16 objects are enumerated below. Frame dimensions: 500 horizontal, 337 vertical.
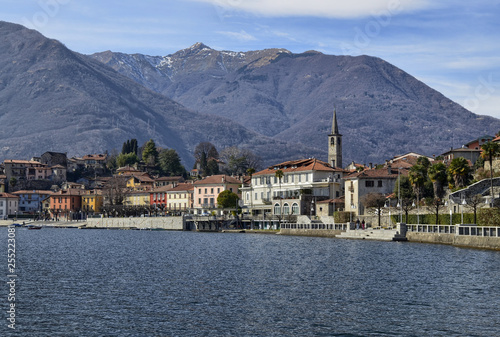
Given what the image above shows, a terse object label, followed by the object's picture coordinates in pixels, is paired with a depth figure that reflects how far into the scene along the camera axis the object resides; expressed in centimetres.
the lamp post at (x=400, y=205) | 9288
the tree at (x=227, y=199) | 14725
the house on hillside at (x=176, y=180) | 19750
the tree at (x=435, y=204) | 8535
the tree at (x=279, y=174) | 13524
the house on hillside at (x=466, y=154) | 12781
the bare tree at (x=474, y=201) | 8011
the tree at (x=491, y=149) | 8869
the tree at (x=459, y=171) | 9649
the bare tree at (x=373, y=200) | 10518
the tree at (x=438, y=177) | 10019
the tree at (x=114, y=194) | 19038
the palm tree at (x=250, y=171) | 16668
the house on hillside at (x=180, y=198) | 17175
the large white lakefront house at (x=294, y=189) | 12512
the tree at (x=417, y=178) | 10071
